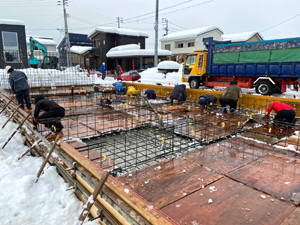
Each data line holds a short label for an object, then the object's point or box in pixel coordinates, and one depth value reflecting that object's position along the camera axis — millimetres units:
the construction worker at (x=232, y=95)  7402
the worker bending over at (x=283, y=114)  5613
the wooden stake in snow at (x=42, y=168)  3684
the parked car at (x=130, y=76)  20338
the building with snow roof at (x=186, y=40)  29181
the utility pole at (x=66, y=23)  24656
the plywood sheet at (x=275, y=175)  3004
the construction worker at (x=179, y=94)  8930
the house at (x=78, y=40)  44781
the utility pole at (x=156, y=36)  21328
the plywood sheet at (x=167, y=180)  2915
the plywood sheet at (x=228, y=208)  2447
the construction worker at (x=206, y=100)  8420
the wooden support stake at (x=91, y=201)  2457
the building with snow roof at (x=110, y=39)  30547
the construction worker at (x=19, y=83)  7367
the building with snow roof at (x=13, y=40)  18891
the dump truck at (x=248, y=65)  9906
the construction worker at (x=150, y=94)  10406
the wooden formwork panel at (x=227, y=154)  3768
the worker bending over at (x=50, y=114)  5254
